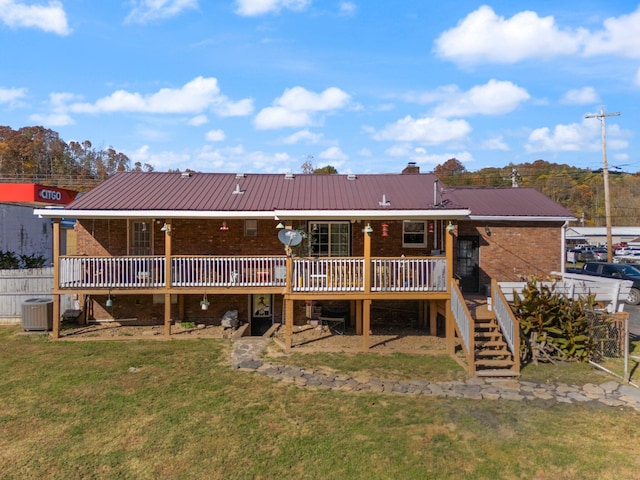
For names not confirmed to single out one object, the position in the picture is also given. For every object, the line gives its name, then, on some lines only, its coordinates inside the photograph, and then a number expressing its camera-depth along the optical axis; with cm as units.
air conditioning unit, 1262
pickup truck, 1788
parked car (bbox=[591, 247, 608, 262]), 3492
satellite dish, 1128
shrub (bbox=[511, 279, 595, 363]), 1023
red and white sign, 2181
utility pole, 2346
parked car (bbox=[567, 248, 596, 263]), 3558
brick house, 1147
